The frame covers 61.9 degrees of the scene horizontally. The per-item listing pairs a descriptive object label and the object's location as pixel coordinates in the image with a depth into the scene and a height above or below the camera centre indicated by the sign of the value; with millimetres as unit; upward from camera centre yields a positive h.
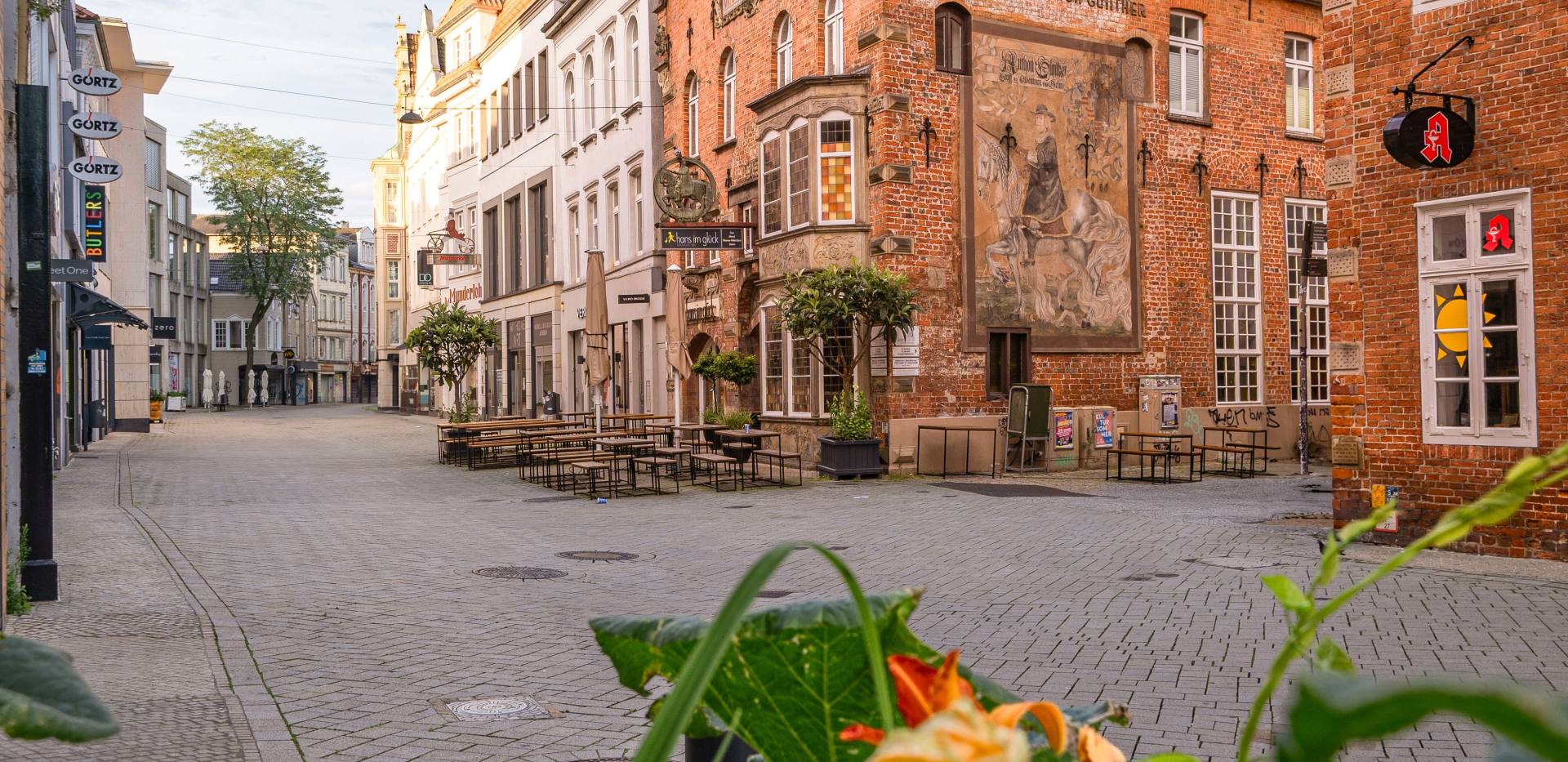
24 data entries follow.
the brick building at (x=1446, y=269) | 10578 +953
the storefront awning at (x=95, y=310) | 20516 +1485
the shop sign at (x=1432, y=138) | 10828 +2014
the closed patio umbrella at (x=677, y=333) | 24750 +1040
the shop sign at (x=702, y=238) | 22531 +2591
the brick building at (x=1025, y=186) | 21297 +3488
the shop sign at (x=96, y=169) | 15539 +2686
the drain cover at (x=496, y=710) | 6137 -1530
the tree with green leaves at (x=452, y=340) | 31219 +1201
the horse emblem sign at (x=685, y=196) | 24172 +3545
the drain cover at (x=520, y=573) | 10703 -1530
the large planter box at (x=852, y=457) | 20047 -1106
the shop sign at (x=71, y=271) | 13945 +1321
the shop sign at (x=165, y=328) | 37156 +1888
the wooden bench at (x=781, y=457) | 19109 -1093
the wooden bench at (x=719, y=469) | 18719 -1336
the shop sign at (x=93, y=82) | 14602 +3533
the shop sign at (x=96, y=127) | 15898 +3280
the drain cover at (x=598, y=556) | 11930 -1544
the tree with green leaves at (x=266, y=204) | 59812 +8758
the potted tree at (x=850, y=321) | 19594 +984
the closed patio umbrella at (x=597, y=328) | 26016 +1202
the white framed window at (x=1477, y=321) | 10719 +492
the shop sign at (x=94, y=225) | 25203 +3293
